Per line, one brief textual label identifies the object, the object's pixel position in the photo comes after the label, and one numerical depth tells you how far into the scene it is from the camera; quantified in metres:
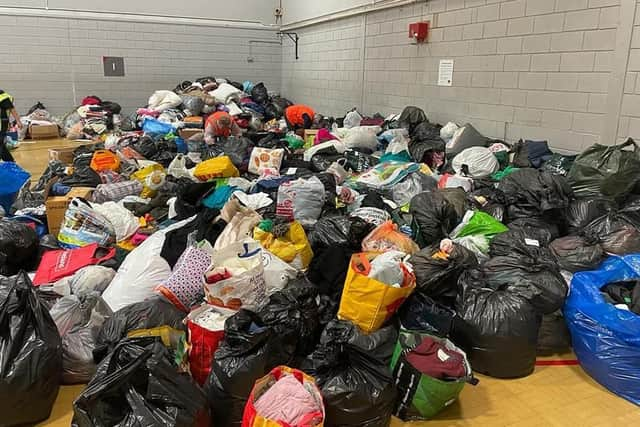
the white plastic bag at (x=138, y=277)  2.67
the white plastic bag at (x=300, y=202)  3.57
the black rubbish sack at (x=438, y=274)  2.60
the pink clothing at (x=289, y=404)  1.70
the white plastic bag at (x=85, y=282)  2.78
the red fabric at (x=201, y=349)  2.15
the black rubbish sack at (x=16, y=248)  3.15
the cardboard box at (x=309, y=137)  6.74
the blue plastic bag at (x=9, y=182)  4.30
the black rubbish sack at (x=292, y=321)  2.12
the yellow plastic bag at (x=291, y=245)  2.88
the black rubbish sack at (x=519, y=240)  2.92
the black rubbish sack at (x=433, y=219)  3.30
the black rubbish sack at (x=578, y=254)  2.90
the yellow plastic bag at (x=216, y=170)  4.71
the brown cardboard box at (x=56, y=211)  3.79
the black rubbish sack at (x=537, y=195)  3.36
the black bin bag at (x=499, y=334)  2.39
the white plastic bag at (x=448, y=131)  5.46
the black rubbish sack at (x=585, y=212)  3.30
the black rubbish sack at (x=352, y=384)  1.90
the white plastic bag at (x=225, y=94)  9.66
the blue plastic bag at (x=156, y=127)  8.10
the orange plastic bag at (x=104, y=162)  5.24
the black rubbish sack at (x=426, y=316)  2.48
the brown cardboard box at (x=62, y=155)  6.10
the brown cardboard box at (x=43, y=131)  9.22
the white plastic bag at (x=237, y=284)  2.37
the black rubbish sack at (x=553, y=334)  2.69
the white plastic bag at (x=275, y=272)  2.64
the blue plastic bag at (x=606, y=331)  2.26
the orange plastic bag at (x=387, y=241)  2.91
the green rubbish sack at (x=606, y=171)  3.37
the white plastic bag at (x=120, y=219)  3.63
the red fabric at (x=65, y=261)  3.01
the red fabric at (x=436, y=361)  2.08
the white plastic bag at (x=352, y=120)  7.15
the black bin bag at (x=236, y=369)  1.94
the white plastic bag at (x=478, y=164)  4.46
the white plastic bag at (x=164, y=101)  9.41
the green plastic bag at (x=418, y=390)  2.05
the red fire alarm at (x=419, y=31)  6.11
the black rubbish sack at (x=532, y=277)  2.57
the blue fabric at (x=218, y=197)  3.89
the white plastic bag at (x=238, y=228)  2.98
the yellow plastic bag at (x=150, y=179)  4.57
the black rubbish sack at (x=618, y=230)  2.92
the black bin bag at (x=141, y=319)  2.38
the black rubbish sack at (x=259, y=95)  10.04
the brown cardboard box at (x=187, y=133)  7.54
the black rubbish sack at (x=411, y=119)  5.96
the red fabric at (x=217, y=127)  6.70
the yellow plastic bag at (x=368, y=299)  2.33
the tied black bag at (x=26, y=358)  1.95
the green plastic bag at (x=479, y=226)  3.22
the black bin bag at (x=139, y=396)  1.67
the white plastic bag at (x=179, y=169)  4.87
